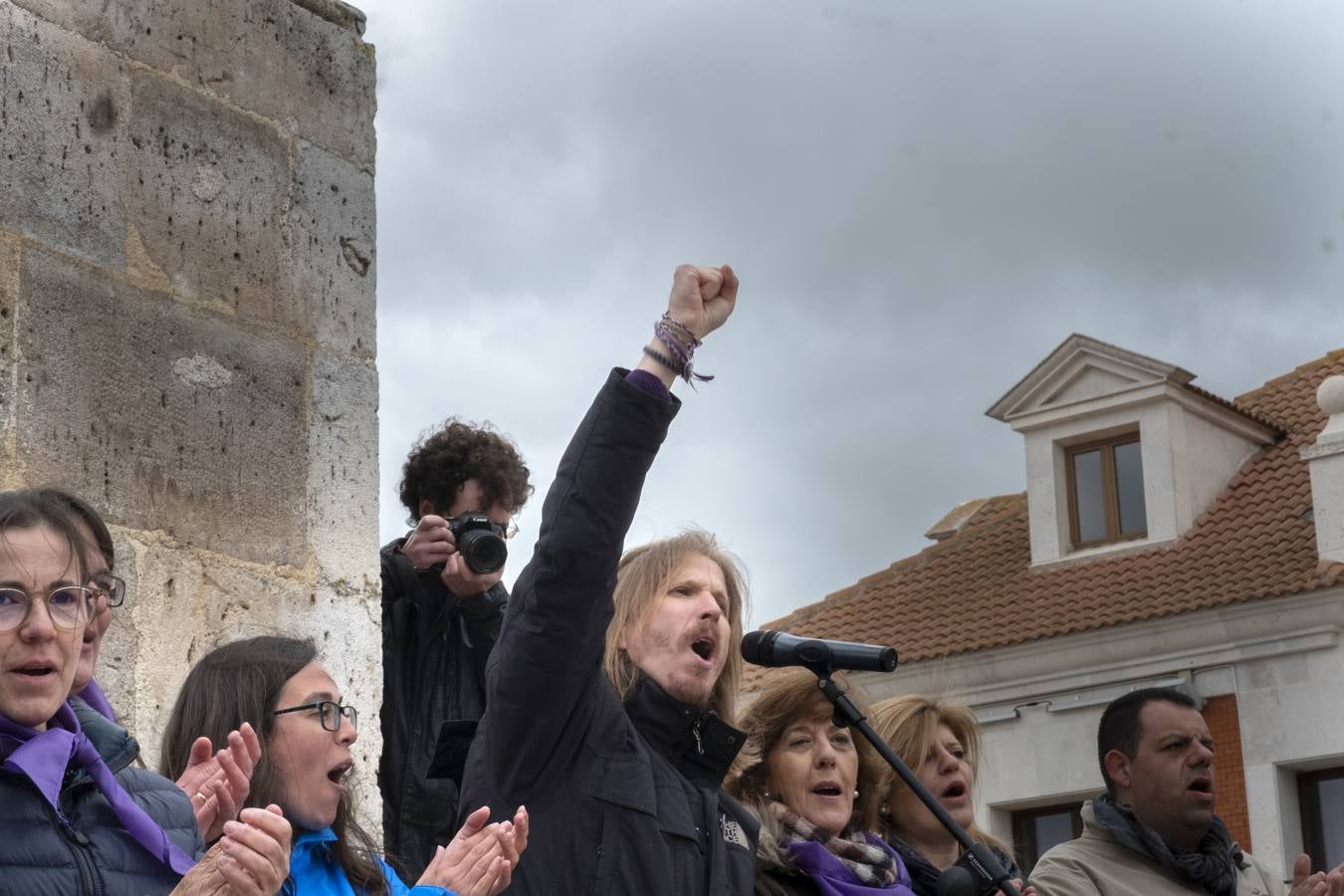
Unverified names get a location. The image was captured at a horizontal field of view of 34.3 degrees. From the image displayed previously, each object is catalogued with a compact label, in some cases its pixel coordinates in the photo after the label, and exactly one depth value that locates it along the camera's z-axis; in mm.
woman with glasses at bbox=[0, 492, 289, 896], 2828
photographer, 4590
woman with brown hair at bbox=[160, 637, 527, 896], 3490
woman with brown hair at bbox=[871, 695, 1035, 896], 5324
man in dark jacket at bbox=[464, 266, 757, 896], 3604
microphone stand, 4348
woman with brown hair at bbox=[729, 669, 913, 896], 4504
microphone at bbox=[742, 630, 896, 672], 4332
